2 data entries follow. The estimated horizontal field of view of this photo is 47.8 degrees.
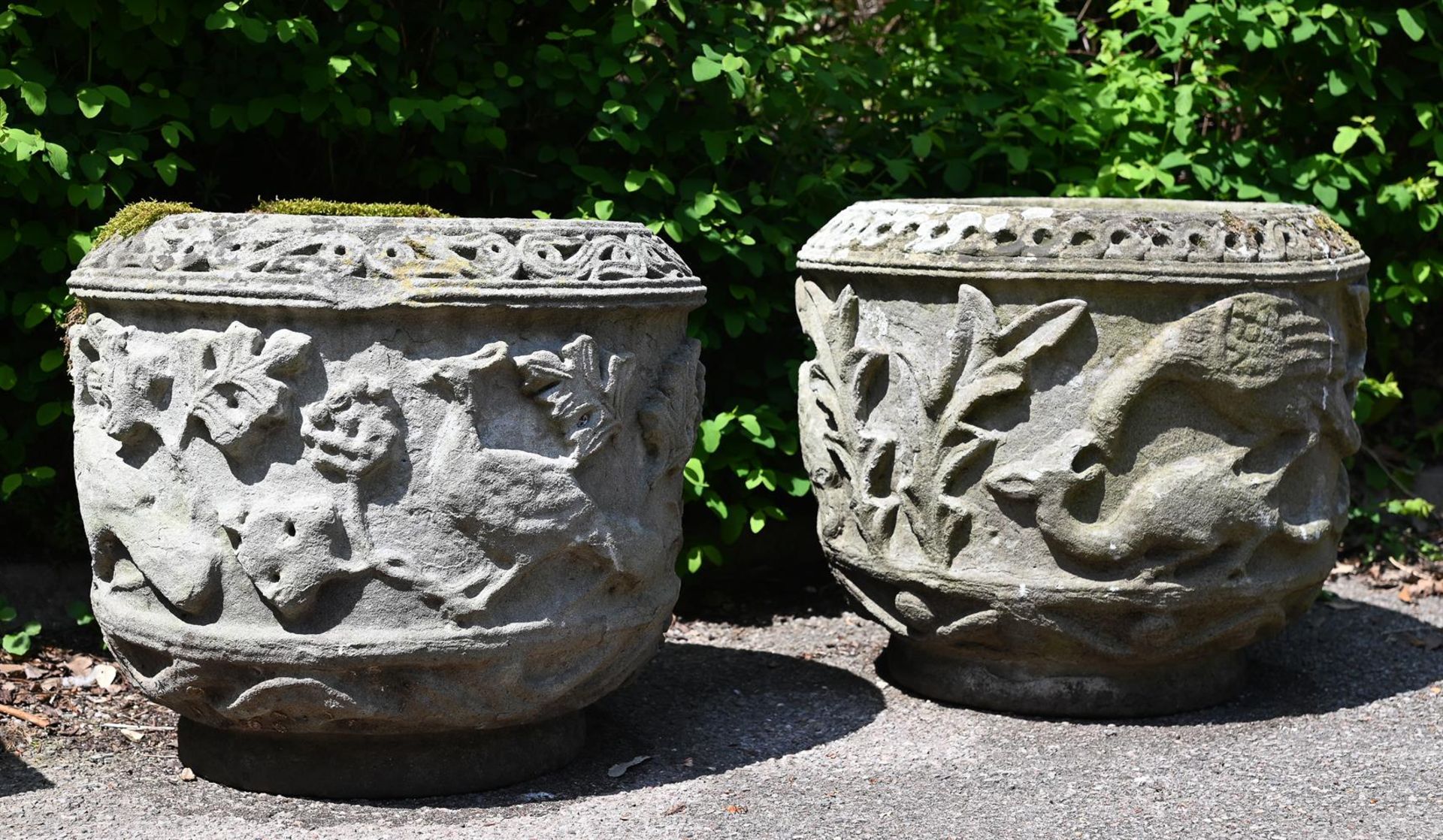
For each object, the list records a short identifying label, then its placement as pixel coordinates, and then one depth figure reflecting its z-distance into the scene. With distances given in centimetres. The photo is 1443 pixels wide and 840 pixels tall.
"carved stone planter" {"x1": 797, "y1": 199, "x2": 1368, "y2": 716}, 406
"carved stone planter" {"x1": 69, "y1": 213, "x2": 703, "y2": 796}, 341
